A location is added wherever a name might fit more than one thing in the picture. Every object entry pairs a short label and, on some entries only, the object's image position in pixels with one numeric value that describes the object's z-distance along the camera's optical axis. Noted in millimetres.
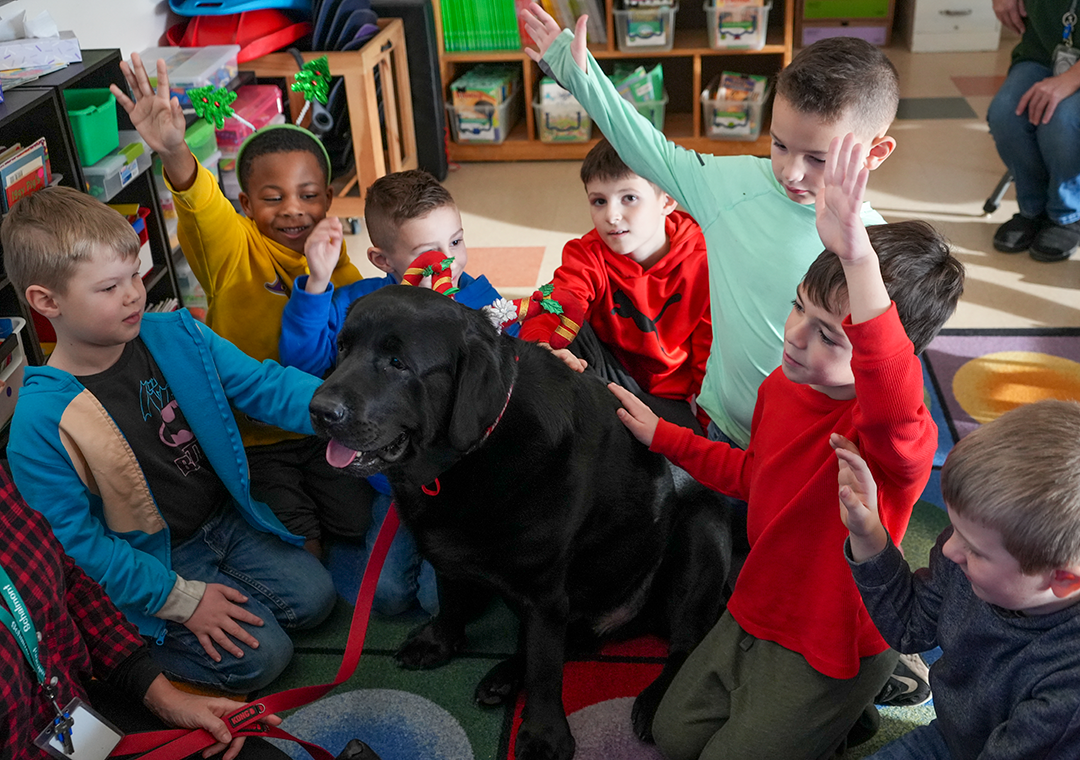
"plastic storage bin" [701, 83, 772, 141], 4160
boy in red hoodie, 2035
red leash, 1392
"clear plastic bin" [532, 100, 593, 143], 4344
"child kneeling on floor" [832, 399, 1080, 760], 1018
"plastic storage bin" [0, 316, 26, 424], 2135
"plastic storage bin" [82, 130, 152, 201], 2525
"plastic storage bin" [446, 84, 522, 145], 4355
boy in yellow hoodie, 1987
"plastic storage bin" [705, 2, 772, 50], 4066
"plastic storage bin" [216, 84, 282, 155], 3230
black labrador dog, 1325
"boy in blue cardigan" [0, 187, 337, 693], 1611
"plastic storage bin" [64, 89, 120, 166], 2463
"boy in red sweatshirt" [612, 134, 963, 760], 1157
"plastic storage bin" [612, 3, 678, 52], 4160
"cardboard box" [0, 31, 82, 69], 2420
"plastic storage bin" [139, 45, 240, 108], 2969
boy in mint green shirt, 1631
